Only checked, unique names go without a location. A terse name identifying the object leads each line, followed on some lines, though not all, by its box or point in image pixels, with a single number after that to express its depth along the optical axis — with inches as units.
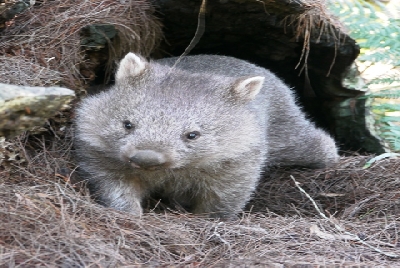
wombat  325.7
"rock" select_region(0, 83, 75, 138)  223.5
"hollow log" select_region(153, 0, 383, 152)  460.4
